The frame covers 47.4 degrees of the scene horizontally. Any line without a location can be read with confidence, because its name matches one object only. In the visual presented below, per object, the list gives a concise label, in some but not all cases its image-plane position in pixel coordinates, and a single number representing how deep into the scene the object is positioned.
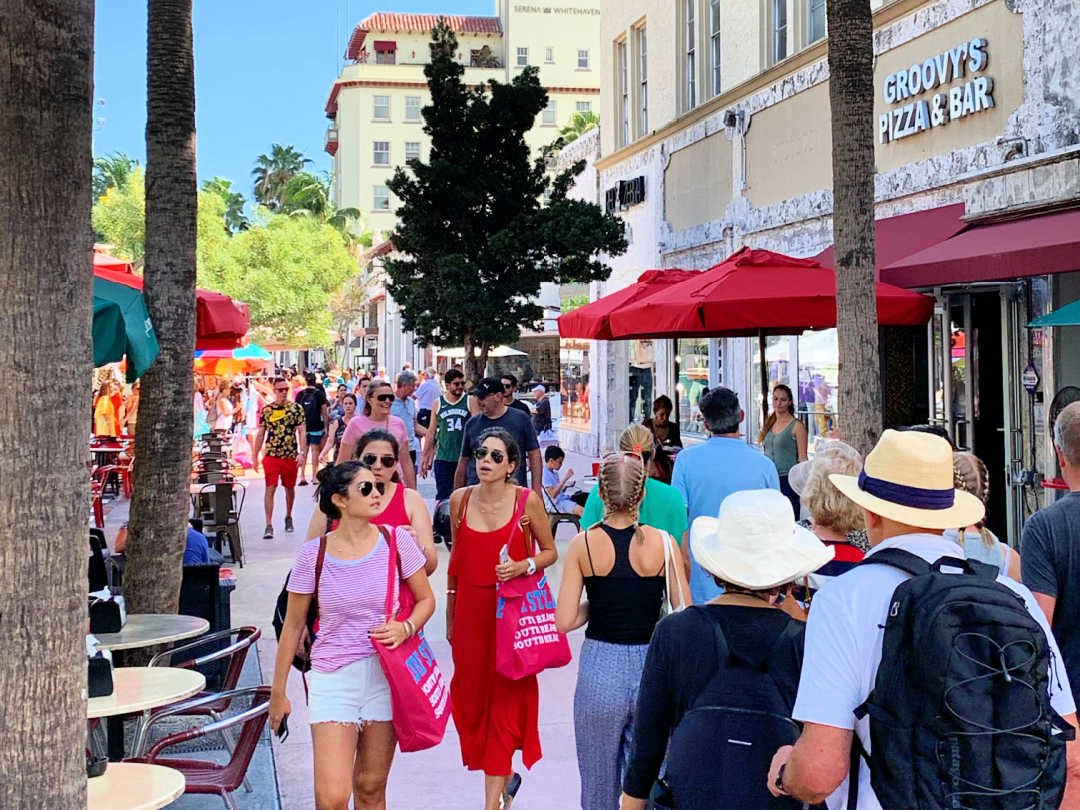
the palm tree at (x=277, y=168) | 92.69
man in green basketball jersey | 12.72
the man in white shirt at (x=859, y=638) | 2.72
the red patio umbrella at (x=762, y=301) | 9.62
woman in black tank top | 4.67
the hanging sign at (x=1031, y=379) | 10.74
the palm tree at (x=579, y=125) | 55.50
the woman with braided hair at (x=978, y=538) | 4.49
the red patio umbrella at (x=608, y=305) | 12.38
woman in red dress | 5.84
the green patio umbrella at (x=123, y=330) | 6.21
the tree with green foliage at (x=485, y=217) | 19.34
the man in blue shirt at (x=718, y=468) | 6.54
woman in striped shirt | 4.82
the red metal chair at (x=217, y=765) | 5.13
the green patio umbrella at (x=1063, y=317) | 7.83
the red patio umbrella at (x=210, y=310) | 9.40
